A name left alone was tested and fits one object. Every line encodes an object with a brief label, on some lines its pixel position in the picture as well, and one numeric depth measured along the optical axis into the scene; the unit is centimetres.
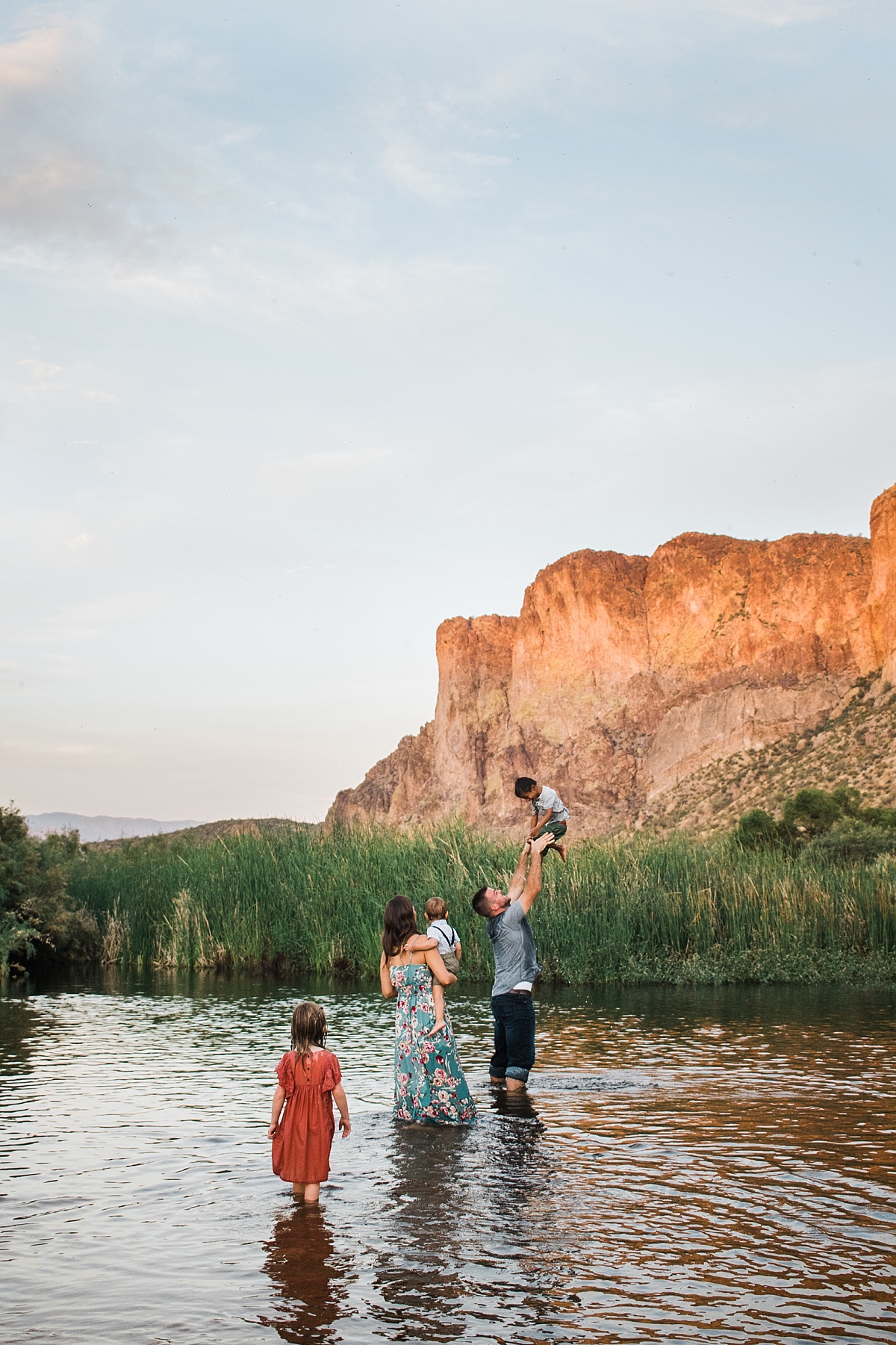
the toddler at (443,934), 859
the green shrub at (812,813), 4097
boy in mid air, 877
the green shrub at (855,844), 2983
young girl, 621
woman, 805
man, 915
